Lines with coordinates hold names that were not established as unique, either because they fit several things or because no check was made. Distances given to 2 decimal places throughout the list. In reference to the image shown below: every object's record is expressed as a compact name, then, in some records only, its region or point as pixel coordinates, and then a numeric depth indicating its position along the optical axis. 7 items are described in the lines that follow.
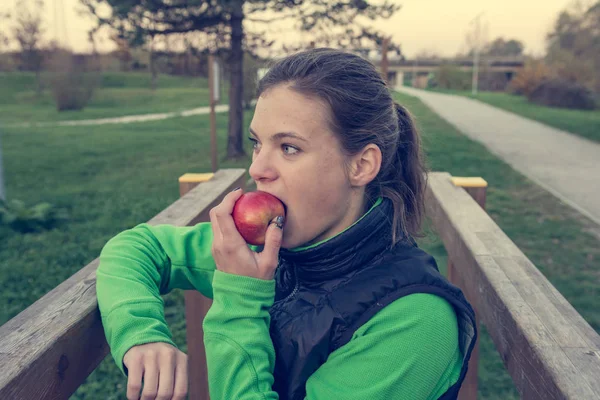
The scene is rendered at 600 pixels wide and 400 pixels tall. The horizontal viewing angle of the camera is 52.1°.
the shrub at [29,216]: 6.63
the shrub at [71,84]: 25.42
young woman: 1.36
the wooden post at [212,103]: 8.91
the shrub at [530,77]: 28.86
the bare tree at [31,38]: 34.12
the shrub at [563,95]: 22.72
